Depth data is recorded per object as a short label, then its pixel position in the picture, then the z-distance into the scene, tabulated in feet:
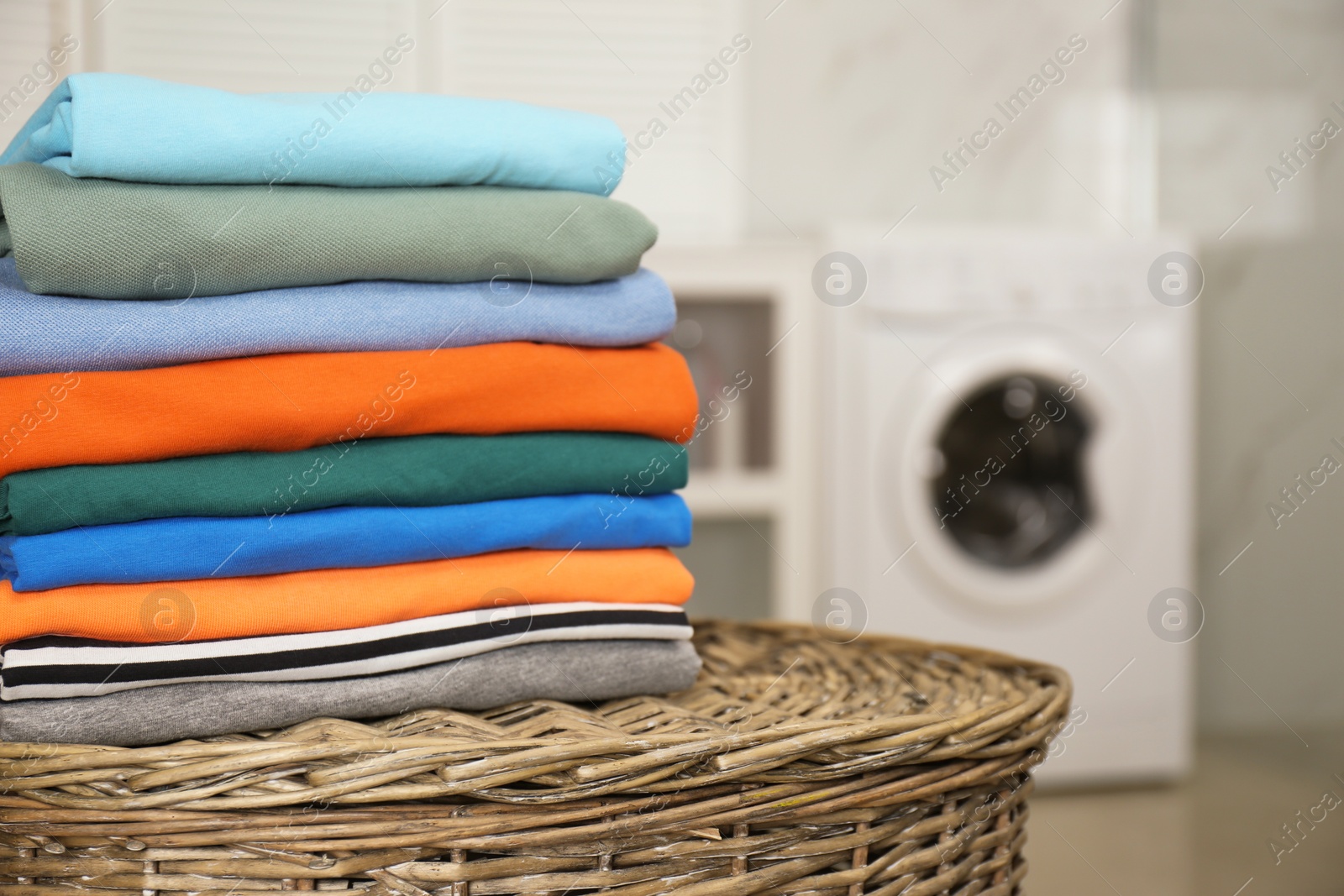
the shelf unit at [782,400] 6.34
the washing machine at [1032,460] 6.06
